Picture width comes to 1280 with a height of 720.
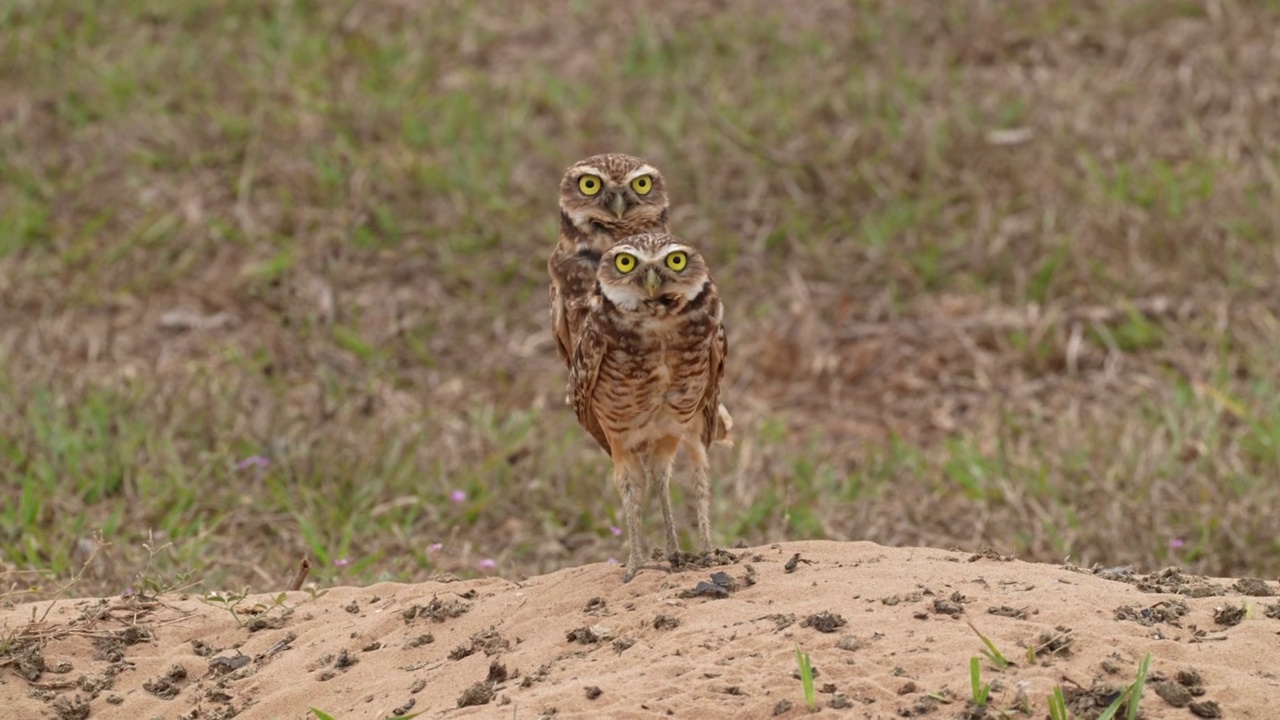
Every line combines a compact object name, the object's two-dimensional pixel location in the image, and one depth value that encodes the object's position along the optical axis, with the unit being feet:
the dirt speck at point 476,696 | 25.11
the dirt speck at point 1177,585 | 27.86
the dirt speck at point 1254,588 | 28.09
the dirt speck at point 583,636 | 27.25
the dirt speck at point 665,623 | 27.04
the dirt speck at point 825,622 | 25.58
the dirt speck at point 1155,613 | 25.73
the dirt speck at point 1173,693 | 23.00
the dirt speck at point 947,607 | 26.04
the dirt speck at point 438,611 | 30.04
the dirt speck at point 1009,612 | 25.63
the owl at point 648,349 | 29.66
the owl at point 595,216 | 33.78
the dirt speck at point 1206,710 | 22.75
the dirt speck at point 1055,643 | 24.36
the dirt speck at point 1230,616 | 25.80
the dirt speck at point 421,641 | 29.14
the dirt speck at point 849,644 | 24.86
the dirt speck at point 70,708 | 28.07
